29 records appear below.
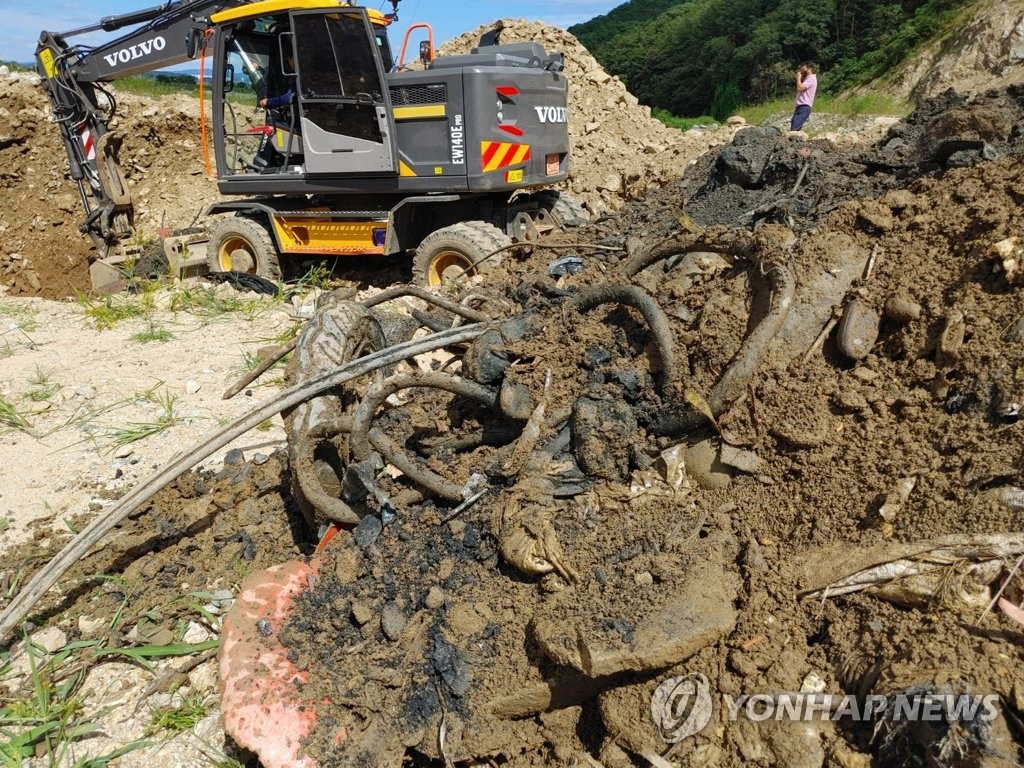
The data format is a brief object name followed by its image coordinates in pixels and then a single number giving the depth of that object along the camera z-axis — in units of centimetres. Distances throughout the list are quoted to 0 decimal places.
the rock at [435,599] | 230
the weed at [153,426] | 433
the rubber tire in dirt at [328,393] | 290
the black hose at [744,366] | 238
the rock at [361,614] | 234
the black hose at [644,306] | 256
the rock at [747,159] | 539
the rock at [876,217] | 270
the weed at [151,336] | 591
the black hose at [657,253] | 301
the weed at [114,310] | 656
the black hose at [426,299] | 343
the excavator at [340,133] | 627
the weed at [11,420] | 454
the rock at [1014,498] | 180
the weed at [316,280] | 727
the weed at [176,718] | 246
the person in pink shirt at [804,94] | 1091
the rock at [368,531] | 256
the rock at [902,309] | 238
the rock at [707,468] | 236
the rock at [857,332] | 242
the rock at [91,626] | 288
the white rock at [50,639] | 283
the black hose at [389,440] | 259
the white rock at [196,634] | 282
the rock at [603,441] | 247
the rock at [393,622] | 229
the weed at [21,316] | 665
